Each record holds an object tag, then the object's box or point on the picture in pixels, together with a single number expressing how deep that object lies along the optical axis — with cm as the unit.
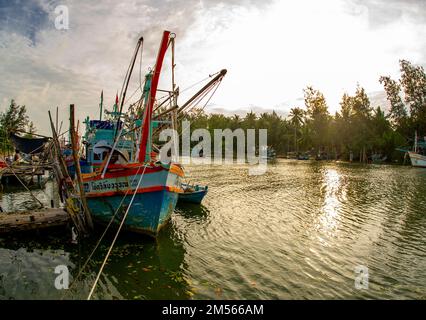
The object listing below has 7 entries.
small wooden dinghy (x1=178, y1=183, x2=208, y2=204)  2014
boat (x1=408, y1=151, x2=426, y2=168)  6015
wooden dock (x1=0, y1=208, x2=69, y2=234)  1191
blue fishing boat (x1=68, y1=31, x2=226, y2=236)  1130
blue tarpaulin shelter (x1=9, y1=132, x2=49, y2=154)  3021
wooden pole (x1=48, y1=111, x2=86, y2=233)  1205
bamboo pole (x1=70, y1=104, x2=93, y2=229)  1098
